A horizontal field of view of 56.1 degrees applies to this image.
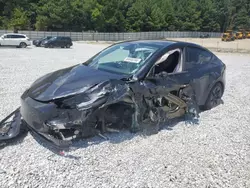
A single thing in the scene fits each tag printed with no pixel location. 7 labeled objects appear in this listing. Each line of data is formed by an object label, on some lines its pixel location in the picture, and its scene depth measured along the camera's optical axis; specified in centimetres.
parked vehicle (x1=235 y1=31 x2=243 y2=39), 6050
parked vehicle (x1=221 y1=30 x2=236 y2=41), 5491
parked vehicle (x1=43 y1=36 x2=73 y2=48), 2598
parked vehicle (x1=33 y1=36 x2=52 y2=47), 2668
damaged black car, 310
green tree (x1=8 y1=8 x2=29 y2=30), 4791
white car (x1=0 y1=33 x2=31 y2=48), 2244
